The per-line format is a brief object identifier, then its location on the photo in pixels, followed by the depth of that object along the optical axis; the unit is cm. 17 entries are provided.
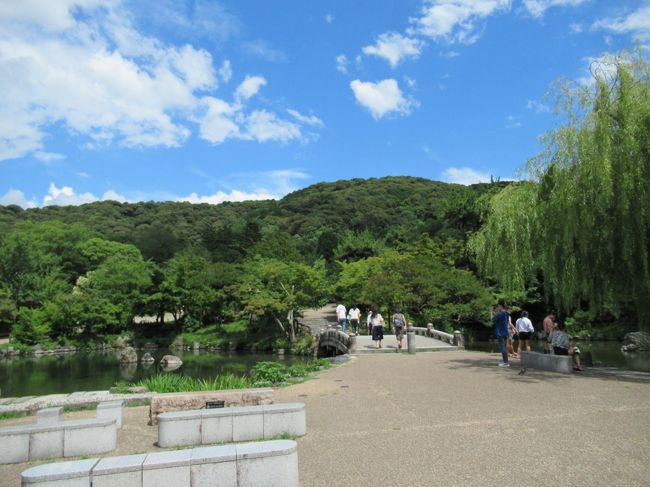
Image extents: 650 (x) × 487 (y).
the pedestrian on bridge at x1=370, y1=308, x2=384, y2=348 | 1860
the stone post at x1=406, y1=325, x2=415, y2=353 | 1706
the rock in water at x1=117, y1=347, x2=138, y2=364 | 2855
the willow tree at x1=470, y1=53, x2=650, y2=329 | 1003
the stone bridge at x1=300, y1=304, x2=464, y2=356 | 1853
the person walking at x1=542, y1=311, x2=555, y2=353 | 1270
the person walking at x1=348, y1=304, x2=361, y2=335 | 2464
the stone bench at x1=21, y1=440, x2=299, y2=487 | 410
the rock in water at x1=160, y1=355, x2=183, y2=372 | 2602
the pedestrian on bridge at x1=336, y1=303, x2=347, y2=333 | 2544
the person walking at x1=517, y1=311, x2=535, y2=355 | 1341
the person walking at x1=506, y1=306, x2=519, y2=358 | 1449
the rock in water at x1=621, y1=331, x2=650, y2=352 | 2494
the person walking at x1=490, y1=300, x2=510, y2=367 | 1218
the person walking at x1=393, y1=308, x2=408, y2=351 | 1748
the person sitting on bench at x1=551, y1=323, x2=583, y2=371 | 1161
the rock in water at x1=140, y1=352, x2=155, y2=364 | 2887
